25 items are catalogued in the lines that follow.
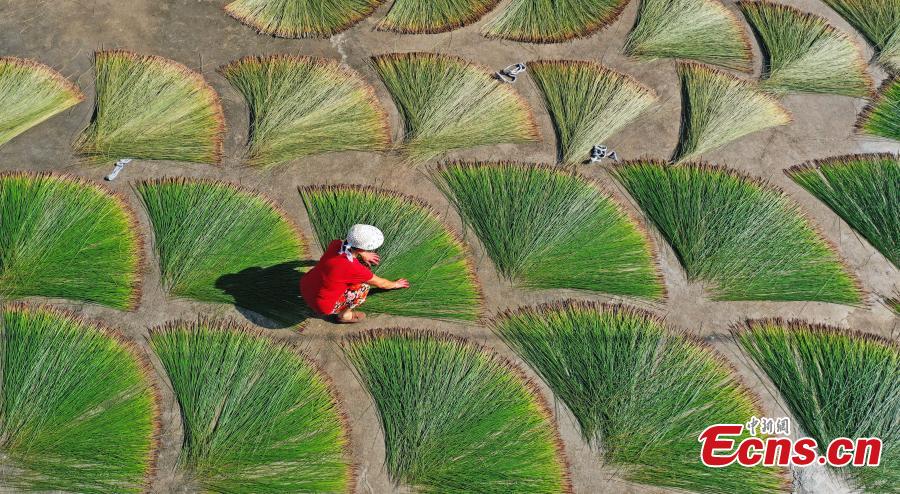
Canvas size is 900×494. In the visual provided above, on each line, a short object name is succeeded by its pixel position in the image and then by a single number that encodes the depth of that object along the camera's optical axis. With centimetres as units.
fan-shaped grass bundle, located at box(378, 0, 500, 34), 534
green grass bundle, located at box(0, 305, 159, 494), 339
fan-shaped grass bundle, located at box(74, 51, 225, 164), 453
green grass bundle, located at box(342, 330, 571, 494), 345
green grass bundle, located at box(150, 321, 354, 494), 342
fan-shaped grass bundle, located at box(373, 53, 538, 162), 468
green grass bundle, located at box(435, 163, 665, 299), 412
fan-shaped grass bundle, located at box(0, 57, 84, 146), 463
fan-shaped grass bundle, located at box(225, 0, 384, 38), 526
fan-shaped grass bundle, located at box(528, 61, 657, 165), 471
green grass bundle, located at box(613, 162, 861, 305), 411
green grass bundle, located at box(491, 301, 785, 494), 350
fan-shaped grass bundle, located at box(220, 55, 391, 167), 461
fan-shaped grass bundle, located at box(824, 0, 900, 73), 528
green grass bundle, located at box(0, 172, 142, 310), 394
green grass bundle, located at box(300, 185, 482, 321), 400
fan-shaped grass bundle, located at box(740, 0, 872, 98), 507
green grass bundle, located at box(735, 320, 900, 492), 358
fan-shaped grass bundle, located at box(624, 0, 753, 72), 522
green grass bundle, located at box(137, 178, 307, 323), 398
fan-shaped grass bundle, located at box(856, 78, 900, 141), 487
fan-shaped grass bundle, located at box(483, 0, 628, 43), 533
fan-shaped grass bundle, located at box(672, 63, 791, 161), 473
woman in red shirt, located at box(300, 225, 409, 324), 340
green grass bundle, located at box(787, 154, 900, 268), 434
